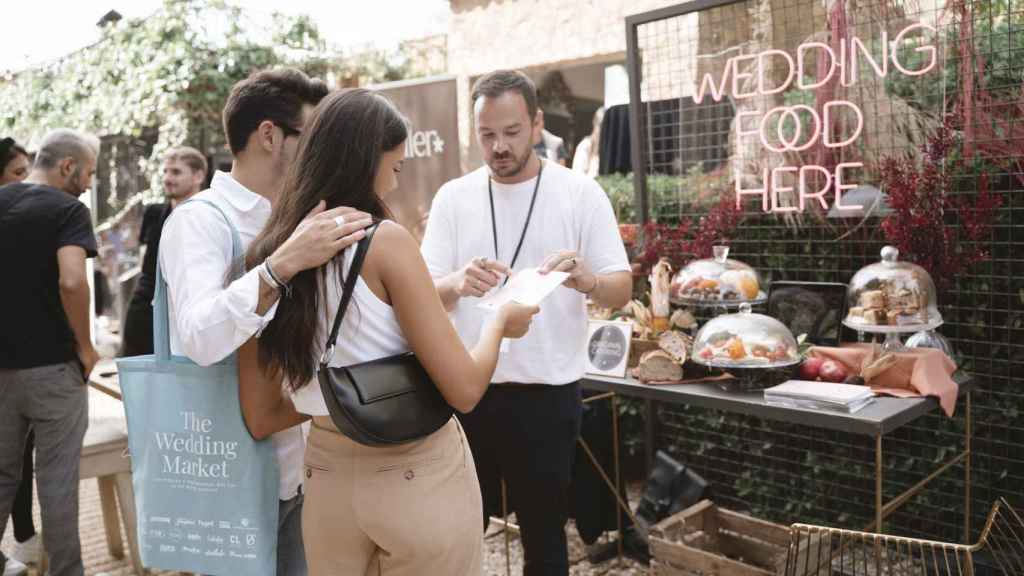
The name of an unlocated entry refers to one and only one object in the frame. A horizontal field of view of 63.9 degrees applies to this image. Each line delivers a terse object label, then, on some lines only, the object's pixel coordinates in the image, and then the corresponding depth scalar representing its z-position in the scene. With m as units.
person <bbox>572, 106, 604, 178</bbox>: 6.50
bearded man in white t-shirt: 2.58
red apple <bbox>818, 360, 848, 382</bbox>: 3.05
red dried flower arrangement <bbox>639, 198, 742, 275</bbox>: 3.87
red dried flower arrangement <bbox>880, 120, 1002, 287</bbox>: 3.11
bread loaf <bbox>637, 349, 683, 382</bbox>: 3.24
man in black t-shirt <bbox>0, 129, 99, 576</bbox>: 3.18
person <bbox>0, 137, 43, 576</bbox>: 3.99
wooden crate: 3.12
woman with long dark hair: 1.54
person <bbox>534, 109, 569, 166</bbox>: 6.53
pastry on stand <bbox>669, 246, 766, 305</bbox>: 3.42
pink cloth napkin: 2.86
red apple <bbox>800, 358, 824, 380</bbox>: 3.10
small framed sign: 3.44
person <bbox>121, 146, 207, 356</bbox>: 4.82
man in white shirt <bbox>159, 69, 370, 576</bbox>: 1.52
